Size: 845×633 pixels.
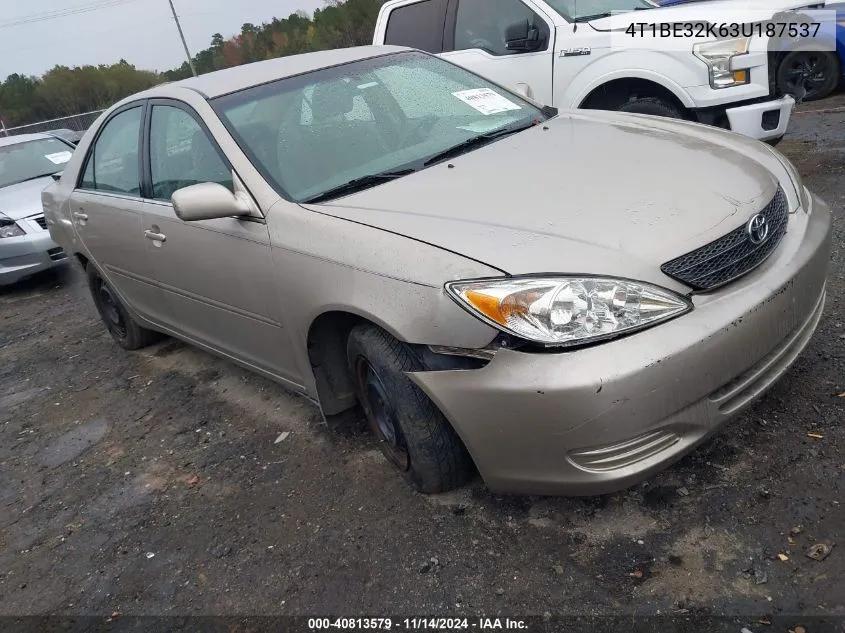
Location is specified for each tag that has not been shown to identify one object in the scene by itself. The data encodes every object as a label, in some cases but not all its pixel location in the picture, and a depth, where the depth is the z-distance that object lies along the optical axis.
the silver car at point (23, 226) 6.95
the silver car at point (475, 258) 2.07
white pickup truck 5.01
